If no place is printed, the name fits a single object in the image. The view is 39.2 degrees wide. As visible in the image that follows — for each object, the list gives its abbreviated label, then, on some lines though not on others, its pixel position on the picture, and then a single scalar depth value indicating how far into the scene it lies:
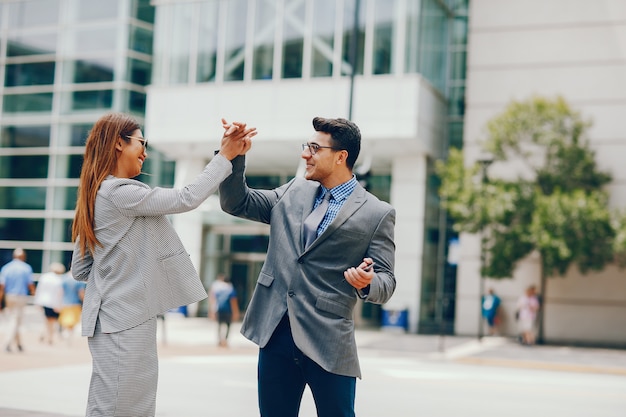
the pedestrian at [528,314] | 24.66
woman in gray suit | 3.79
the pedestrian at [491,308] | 26.02
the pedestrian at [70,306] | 17.12
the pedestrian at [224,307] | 19.25
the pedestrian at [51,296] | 17.20
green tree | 22.72
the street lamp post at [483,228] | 23.38
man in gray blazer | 3.94
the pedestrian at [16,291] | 15.87
